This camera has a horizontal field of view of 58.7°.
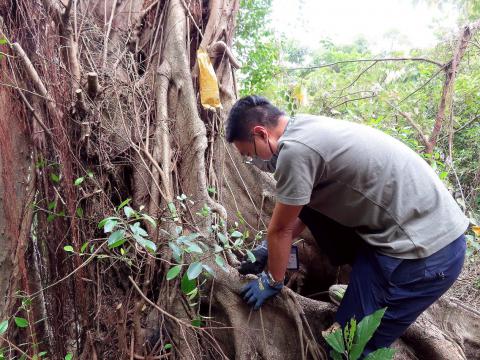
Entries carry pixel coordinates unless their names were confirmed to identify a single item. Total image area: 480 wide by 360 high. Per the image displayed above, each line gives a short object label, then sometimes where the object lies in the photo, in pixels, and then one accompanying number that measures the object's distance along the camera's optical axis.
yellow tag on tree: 2.71
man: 1.61
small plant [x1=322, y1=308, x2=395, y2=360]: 1.53
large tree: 1.97
